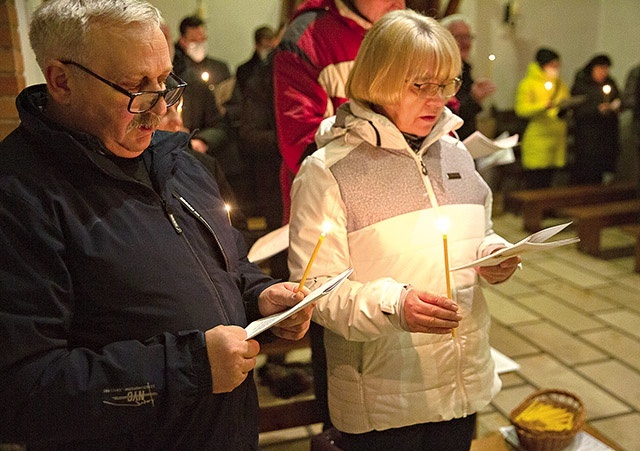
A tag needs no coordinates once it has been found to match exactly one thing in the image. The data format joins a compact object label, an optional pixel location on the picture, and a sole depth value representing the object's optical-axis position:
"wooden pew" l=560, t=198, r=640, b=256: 5.06
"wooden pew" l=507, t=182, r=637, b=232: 5.65
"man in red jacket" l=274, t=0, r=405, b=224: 2.06
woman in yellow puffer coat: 5.89
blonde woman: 1.55
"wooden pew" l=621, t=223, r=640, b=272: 4.58
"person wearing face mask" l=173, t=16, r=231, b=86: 3.20
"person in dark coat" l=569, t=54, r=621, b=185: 5.84
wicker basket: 2.12
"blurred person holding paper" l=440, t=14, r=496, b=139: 2.45
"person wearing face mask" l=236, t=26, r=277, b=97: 3.34
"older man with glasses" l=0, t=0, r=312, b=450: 1.02
